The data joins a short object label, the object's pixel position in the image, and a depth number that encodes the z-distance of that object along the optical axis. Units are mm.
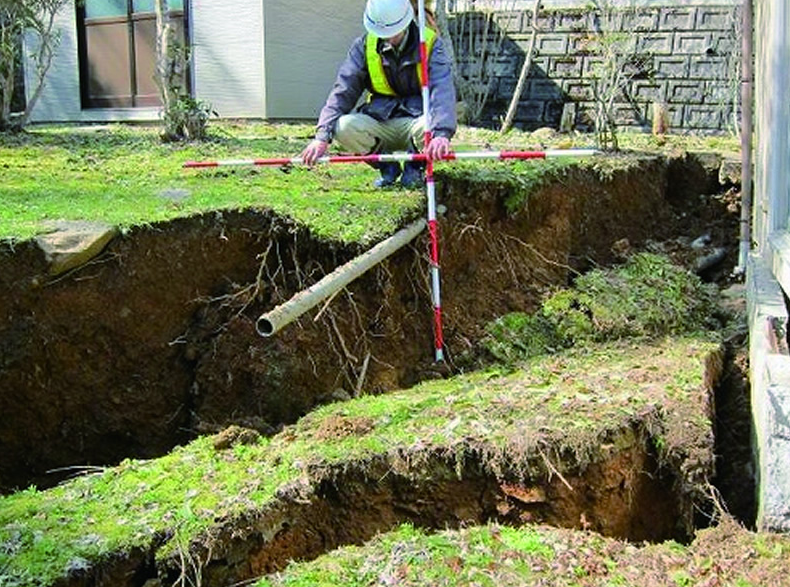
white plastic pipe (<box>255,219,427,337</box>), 4395
